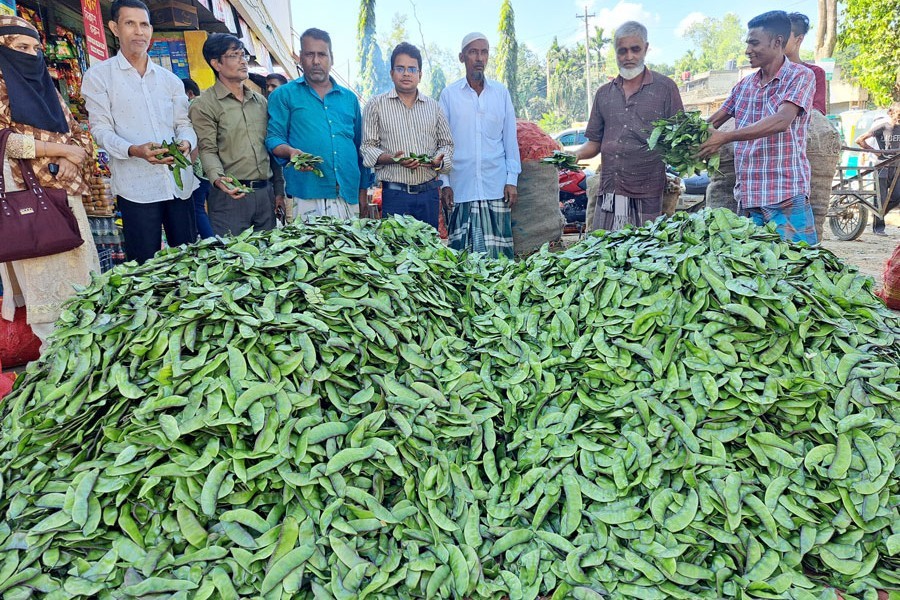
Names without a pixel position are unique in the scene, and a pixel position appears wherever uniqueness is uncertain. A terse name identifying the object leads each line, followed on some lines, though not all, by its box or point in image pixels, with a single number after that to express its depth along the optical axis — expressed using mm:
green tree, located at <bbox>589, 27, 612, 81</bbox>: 48312
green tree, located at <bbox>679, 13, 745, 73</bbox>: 77938
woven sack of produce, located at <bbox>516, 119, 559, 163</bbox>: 4859
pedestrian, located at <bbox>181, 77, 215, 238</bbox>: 4395
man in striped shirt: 3512
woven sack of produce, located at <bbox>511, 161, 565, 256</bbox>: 4875
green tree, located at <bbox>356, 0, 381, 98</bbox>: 34156
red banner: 3920
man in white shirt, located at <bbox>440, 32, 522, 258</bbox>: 3910
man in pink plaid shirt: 2979
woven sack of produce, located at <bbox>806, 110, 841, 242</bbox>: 3783
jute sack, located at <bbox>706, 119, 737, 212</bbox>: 3805
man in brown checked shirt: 3535
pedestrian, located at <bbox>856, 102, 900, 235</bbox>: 7520
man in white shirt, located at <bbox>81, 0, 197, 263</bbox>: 2863
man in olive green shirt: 3348
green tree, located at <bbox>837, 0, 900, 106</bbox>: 9703
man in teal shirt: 3438
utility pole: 39059
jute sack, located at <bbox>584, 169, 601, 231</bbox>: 4943
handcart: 7387
